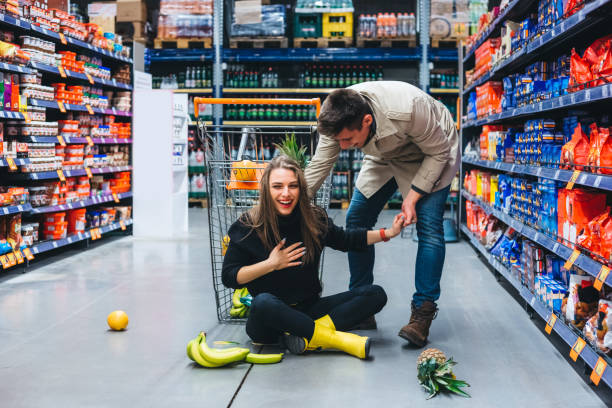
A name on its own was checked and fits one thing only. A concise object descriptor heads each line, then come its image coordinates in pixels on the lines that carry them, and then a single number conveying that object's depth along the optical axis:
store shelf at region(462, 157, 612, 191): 2.49
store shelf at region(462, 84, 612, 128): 2.51
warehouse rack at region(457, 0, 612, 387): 2.52
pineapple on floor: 2.46
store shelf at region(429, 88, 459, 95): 10.02
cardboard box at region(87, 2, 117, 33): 10.76
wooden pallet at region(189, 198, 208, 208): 10.39
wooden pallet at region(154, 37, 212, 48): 10.28
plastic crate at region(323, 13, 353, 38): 10.02
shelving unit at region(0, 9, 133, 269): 4.91
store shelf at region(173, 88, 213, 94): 10.41
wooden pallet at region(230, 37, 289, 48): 10.16
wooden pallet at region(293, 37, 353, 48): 10.09
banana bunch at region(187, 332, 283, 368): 2.75
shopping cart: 3.27
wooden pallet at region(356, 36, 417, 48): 10.04
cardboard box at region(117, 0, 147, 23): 10.20
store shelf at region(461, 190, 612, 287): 2.54
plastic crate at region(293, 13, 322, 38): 10.12
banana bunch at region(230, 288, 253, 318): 3.51
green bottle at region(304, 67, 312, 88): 10.36
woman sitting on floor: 2.81
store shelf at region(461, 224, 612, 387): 2.45
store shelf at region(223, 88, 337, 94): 10.05
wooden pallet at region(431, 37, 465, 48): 9.97
